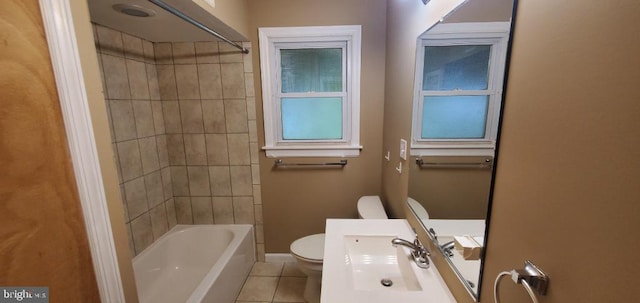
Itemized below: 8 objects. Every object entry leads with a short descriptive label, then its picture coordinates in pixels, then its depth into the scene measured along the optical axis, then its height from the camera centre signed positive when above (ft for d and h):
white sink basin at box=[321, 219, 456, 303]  2.98 -2.28
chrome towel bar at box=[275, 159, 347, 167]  7.11 -1.50
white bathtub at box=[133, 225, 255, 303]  5.71 -4.11
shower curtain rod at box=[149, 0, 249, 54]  3.75 +1.76
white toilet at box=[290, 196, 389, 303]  5.74 -3.41
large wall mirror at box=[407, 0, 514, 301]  2.29 -0.15
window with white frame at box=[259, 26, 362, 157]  6.55 +0.68
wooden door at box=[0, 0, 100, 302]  1.73 -0.45
